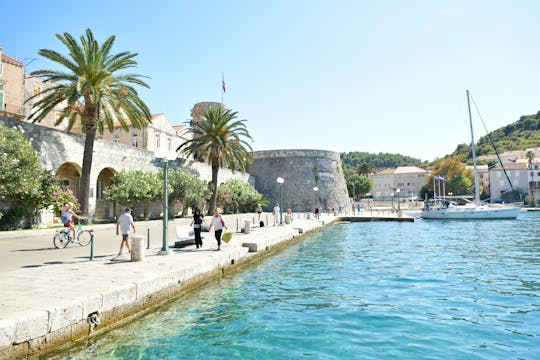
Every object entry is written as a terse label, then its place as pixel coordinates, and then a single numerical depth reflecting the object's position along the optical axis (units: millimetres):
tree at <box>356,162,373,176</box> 99250
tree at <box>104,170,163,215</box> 22328
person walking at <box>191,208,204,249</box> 12183
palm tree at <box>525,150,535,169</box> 84600
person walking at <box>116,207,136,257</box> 10469
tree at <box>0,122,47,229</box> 15047
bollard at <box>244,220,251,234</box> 18469
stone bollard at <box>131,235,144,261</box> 9570
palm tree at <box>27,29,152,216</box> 18125
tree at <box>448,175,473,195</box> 80438
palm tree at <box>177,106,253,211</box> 29766
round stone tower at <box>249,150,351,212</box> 48625
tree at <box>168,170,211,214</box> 26828
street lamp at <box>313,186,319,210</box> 47906
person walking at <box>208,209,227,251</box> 12203
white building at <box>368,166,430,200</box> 117812
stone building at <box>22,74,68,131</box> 33188
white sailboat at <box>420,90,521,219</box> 37938
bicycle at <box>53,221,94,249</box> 12125
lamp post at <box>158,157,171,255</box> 10703
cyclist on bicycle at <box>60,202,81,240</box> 12352
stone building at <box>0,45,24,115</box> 30328
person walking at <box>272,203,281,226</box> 24784
